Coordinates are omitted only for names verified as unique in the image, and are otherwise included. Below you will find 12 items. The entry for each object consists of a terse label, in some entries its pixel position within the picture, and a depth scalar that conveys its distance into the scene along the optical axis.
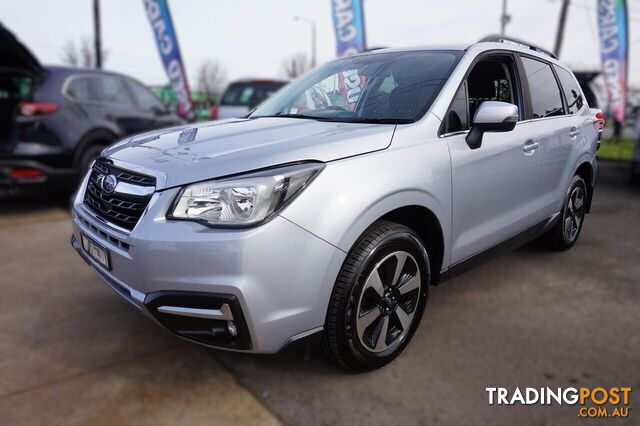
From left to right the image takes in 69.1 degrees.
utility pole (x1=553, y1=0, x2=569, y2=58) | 15.76
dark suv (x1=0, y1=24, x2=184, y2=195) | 4.84
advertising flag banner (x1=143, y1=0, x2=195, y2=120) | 12.14
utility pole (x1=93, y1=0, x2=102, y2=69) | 15.37
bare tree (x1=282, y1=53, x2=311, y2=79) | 52.31
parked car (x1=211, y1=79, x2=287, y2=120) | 9.42
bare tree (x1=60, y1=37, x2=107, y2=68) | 37.47
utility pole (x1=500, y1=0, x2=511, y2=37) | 20.25
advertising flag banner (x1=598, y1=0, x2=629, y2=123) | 12.12
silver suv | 1.78
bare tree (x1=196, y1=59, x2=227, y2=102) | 57.94
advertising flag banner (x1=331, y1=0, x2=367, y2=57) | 11.66
